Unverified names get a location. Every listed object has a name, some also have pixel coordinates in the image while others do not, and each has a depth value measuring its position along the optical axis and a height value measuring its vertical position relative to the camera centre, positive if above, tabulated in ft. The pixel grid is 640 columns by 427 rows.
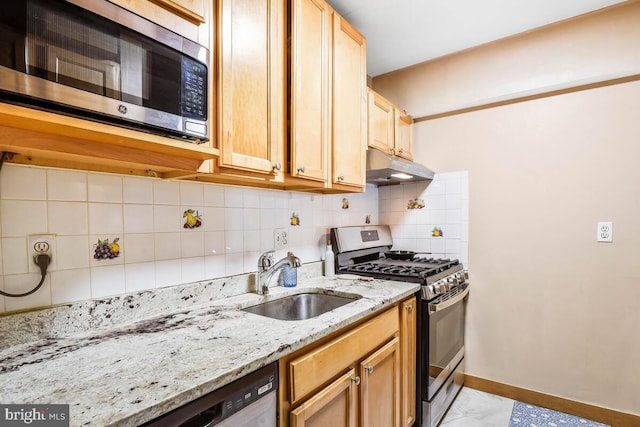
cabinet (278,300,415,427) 3.38 -2.19
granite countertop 2.18 -1.34
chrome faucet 5.27 -0.99
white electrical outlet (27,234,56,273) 3.28 -0.40
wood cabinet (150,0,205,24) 3.12 +2.04
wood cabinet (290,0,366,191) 4.86 +1.89
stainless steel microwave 2.20 +1.17
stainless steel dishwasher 2.37 -1.64
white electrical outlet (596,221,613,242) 6.41 -0.52
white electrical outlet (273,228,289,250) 5.98 -0.58
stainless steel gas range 6.03 -1.89
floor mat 6.46 -4.45
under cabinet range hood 6.44 +0.83
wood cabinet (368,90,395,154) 6.90 +1.93
